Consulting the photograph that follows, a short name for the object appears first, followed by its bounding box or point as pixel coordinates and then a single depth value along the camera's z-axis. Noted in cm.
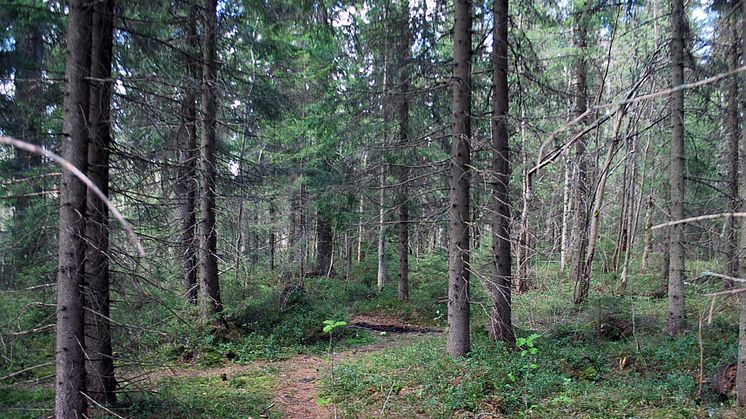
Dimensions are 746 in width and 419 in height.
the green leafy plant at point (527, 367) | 618
